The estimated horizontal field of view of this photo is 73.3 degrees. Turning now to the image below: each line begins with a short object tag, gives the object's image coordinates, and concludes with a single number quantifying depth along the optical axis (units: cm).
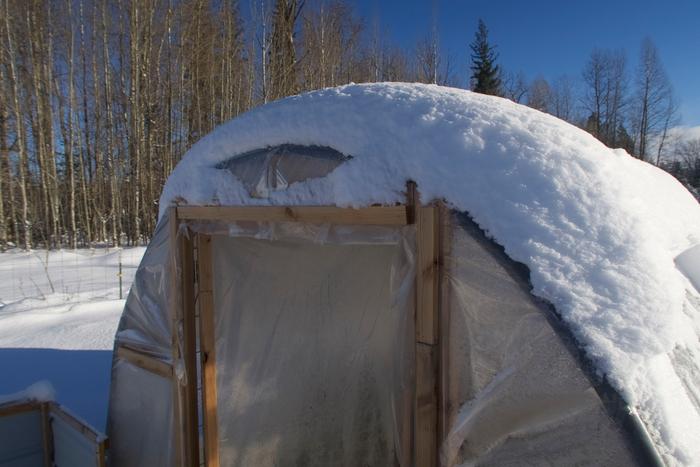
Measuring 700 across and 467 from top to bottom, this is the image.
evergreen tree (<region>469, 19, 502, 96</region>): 2869
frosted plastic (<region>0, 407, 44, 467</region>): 356
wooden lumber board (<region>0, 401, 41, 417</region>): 350
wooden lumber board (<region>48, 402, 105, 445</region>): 322
